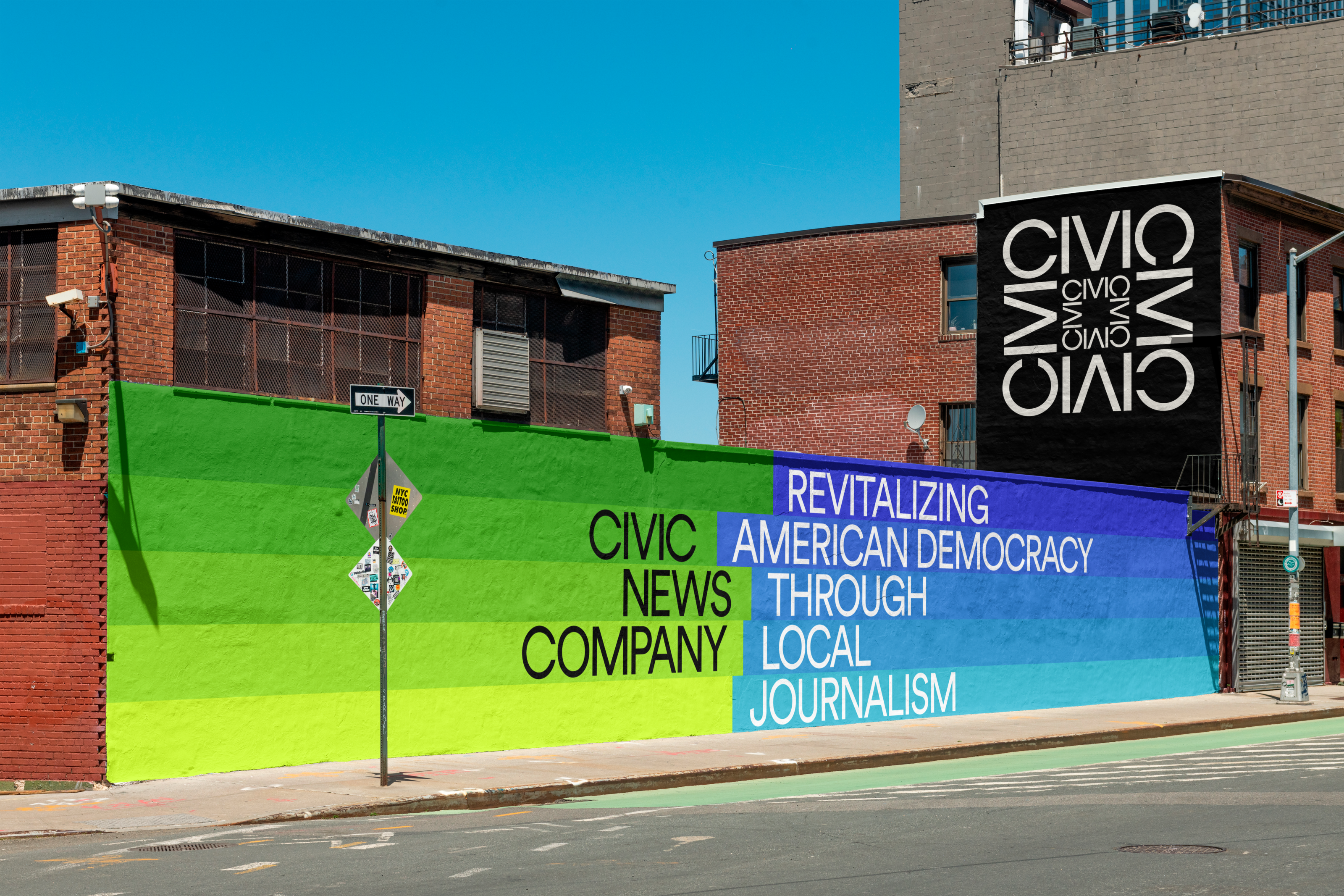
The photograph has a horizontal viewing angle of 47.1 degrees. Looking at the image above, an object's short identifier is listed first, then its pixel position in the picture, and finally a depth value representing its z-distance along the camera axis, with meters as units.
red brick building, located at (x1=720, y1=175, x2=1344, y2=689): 32.41
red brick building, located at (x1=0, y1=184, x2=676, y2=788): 16.28
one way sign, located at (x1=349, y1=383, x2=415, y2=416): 15.77
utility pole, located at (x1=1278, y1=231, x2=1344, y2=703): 29.03
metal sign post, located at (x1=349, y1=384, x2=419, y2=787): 15.73
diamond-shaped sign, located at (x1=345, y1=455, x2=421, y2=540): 16.11
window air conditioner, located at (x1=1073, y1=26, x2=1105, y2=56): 44.94
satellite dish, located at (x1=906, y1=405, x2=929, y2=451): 35.94
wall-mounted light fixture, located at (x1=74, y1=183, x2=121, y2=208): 16.58
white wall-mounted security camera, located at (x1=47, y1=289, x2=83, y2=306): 16.58
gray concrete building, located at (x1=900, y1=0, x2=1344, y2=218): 41.50
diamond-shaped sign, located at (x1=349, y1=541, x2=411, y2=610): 15.87
